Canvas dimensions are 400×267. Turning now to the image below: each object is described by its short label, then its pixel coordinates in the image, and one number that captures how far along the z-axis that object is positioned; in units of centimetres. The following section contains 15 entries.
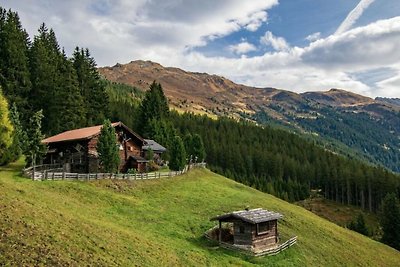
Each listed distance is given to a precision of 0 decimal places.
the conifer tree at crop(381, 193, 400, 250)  7512
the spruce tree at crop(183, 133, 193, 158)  8550
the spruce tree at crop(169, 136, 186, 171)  6762
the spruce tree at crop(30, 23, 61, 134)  7331
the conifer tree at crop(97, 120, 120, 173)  5541
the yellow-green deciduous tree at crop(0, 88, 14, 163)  4719
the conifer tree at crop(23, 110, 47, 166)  5018
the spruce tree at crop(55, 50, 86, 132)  7488
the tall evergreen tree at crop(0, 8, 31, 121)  6881
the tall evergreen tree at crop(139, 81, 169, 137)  9862
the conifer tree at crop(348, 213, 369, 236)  8506
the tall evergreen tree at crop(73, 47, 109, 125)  8894
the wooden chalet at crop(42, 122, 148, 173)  6050
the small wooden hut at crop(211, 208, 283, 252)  3997
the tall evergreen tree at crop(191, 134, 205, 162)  8506
